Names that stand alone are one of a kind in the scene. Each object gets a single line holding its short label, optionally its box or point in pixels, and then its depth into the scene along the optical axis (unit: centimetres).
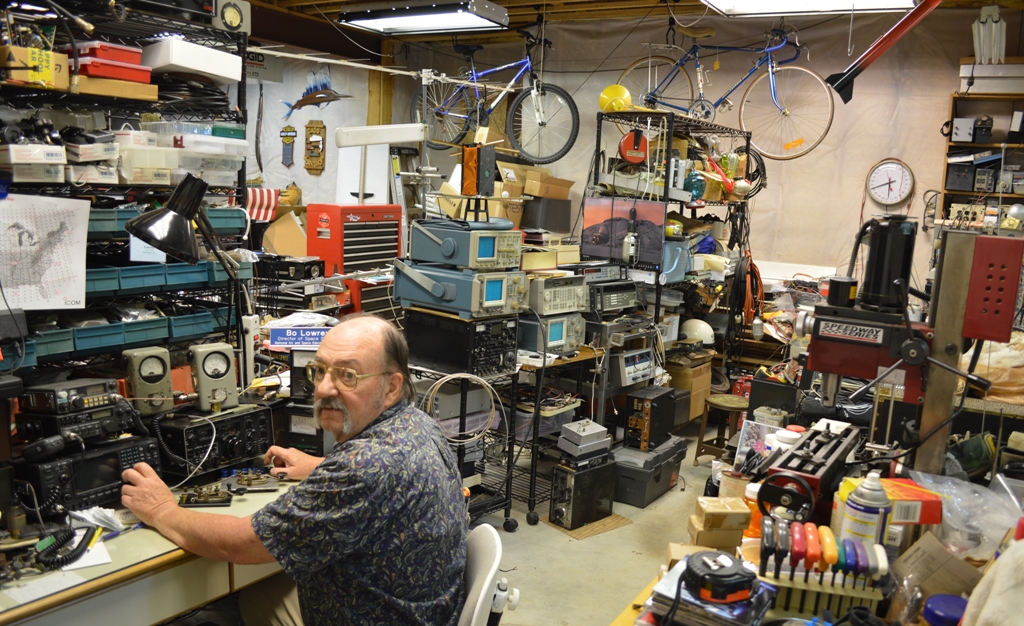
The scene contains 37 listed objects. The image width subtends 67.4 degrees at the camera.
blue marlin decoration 800
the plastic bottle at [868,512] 157
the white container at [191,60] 253
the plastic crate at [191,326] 272
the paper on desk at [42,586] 174
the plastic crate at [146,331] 257
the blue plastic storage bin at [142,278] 257
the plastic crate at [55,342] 233
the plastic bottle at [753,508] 180
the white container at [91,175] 237
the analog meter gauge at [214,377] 249
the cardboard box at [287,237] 688
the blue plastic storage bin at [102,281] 248
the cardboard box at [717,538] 188
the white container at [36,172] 222
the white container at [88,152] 237
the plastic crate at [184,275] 269
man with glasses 171
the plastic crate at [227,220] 284
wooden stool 502
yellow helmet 528
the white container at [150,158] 250
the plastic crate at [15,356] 220
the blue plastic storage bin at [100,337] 243
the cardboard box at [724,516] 187
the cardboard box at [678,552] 175
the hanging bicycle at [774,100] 661
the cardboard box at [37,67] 212
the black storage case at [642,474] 455
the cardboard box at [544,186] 684
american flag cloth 659
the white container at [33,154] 216
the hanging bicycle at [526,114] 748
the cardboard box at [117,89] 235
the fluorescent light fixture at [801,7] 435
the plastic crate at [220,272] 282
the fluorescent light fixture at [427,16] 530
